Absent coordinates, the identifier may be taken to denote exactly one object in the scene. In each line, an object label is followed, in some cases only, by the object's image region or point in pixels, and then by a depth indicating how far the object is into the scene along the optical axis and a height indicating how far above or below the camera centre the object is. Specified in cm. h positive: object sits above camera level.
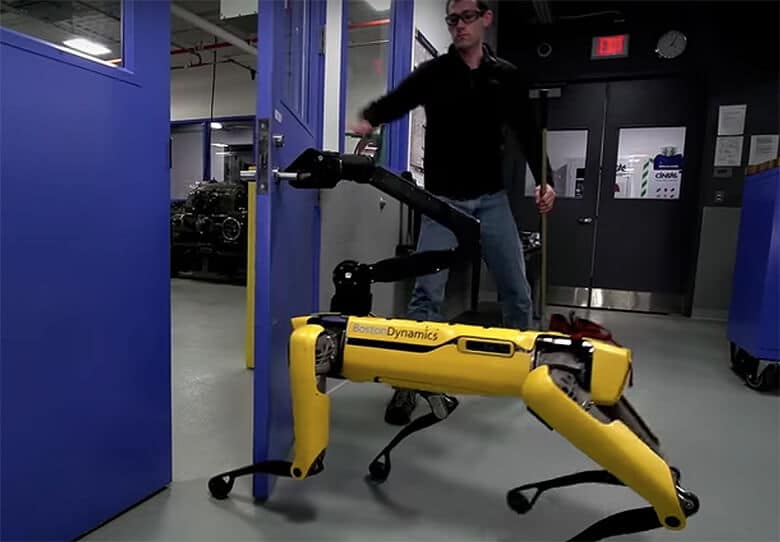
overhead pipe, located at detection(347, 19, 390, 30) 339 +128
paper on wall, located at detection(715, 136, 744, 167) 429 +65
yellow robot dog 92 -32
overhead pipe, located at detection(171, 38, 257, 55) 674 +217
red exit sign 463 +164
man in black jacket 189 +29
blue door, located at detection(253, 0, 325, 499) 118 -3
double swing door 463 +27
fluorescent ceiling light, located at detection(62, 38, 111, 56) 105 +32
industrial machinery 541 -27
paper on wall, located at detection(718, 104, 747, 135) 425 +93
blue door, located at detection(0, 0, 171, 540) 93 -16
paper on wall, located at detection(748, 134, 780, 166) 417 +68
